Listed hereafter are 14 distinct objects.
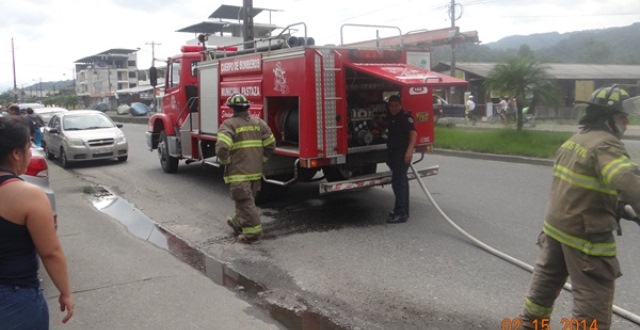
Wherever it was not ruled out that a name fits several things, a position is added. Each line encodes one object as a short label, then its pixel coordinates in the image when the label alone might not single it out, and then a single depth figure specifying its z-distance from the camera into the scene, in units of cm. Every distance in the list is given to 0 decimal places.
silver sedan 1357
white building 10937
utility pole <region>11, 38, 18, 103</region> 7525
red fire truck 699
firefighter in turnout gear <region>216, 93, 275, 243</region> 642
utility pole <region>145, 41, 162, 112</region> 1177
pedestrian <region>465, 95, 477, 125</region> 2810
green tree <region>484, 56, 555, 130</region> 1463
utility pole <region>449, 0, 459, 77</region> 3288
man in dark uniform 705
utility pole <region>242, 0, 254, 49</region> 1900
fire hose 393
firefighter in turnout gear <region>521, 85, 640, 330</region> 301
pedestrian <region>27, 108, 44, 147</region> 1366
